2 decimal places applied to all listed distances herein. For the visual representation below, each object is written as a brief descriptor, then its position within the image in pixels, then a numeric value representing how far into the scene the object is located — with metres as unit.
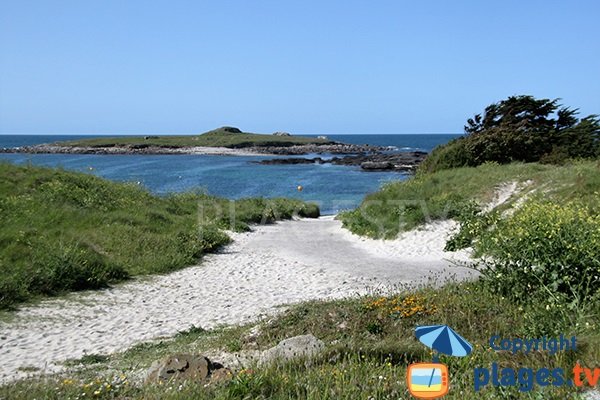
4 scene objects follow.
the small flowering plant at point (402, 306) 8.20
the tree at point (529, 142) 29.42
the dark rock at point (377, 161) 71.94
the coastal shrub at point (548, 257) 7.98
